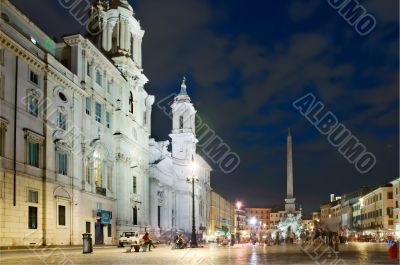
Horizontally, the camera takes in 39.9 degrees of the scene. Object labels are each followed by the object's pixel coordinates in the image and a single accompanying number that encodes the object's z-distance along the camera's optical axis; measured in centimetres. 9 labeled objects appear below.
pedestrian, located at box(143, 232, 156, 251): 3360
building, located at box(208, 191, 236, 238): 11894
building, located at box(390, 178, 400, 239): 9644
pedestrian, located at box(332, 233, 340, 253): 2811
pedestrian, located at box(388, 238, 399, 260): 2020
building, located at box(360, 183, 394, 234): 10400
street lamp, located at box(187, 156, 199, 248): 4174
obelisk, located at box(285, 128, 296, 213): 8050
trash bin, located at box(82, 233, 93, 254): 2959
